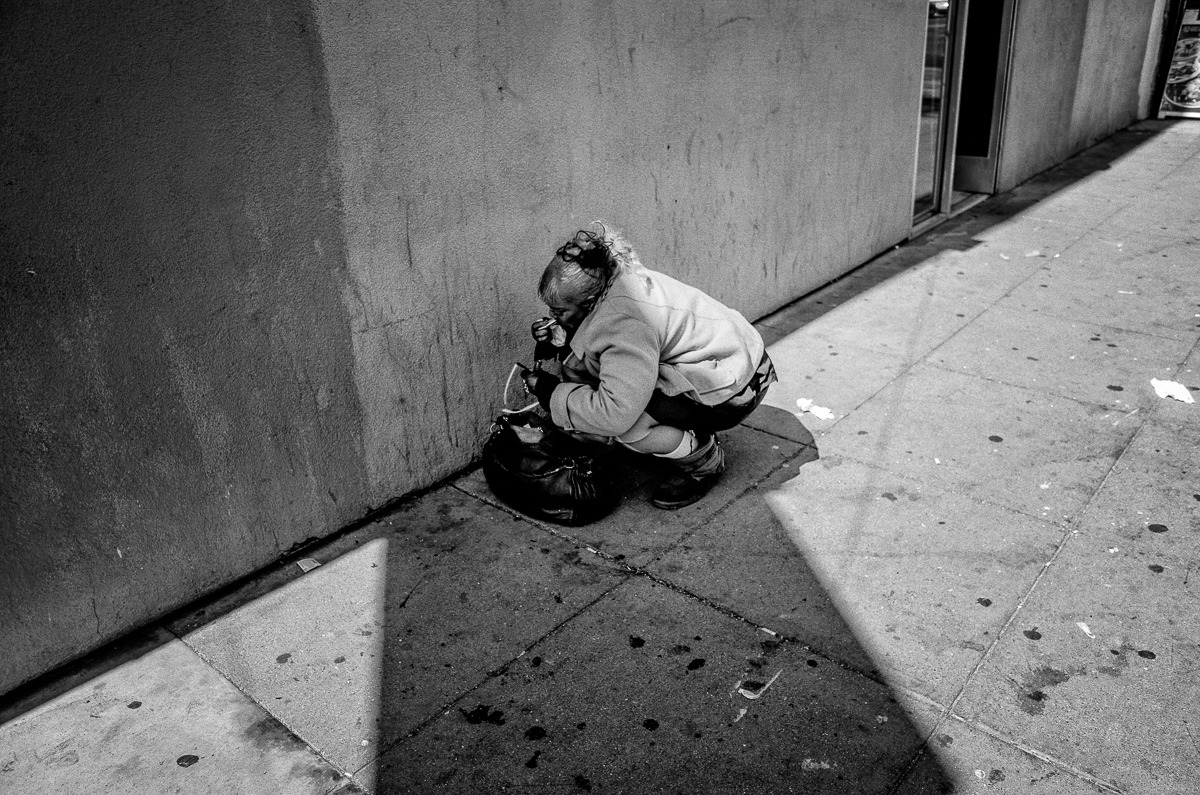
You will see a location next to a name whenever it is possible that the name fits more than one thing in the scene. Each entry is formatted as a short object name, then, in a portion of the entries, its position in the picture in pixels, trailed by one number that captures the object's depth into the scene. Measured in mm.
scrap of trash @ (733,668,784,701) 2898
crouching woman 3498
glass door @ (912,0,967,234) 7035
